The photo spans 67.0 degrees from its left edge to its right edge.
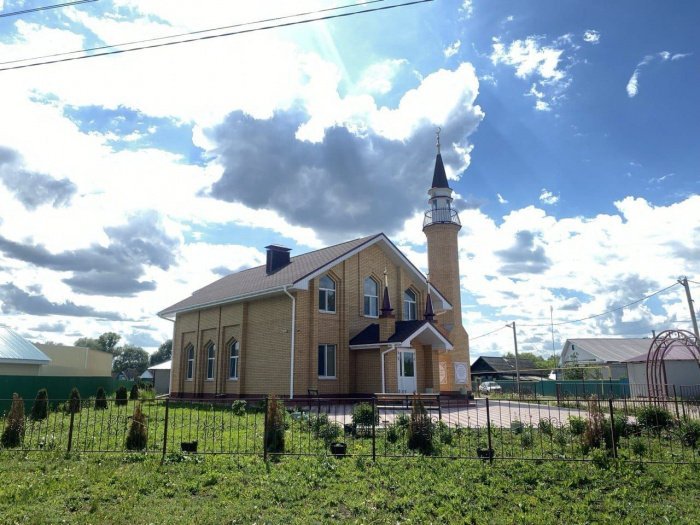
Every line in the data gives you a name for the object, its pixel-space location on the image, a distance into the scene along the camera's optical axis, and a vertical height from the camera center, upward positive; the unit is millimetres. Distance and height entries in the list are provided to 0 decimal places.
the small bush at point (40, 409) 15219 -600
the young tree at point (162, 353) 99688 +6528
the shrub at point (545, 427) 11352 -905
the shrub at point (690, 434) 10305 -966
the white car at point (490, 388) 36956 -227
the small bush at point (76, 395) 18828 -231
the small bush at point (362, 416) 12445 -695
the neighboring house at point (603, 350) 50469 +3327
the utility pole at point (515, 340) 37384 +3214
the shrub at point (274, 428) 10016 -770
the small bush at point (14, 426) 11250 -789
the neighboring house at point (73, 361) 41438 +2298
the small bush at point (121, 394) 22562 -247
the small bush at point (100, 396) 21328 -329
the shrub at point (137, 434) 10359 -889
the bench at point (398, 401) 17372 -540
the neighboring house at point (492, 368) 51469 +1632
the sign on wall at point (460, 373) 27281 +613
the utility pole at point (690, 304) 26203 +4042
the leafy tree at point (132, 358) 109000 +6087
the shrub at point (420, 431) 10225 -866
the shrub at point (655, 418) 11844 -751
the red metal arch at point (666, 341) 22312 +1755
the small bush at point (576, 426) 10773 -846
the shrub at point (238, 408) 16255 -669
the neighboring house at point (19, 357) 26906 +1637
